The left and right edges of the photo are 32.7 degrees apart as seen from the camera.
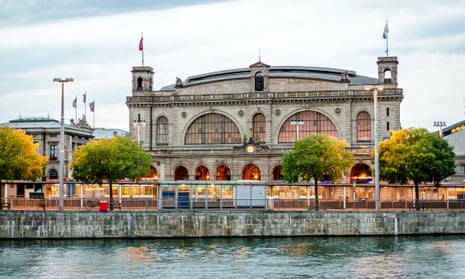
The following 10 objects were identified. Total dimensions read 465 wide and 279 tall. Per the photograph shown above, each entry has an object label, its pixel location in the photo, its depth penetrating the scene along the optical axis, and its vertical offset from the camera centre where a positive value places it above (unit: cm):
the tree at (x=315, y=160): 8281 +375
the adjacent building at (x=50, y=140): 13562 +987
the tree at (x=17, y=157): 7719 +400
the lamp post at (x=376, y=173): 7106 +201
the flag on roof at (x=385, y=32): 11944 +2491
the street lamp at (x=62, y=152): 6869 +400
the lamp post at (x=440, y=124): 11399 +1054
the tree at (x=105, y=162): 8031 +359
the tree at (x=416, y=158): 7969 +388
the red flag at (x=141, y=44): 12750 +2479
